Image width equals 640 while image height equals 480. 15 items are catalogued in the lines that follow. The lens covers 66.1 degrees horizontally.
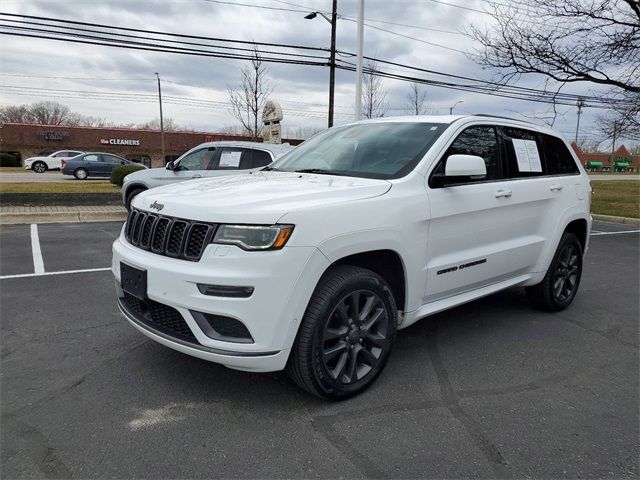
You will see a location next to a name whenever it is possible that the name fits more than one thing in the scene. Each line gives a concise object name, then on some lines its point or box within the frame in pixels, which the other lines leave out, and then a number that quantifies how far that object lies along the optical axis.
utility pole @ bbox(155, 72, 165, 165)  42.26
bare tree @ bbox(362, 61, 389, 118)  28.03
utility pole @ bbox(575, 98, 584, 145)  20.61
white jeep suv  2.61
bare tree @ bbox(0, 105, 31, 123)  80.12
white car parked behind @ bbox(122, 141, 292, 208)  9.99
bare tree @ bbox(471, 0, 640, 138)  13.69
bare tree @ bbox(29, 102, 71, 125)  81.38
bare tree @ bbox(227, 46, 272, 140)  26.53
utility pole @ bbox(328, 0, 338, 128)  19.47
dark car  27.25
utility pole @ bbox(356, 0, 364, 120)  15.40
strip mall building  42.16
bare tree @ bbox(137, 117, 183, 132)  83.18
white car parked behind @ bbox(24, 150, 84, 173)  33.94
